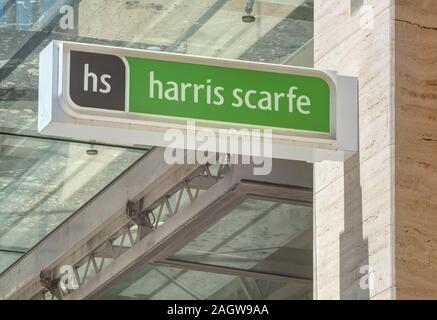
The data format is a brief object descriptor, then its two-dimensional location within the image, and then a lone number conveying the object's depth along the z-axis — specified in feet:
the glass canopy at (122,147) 43.70
